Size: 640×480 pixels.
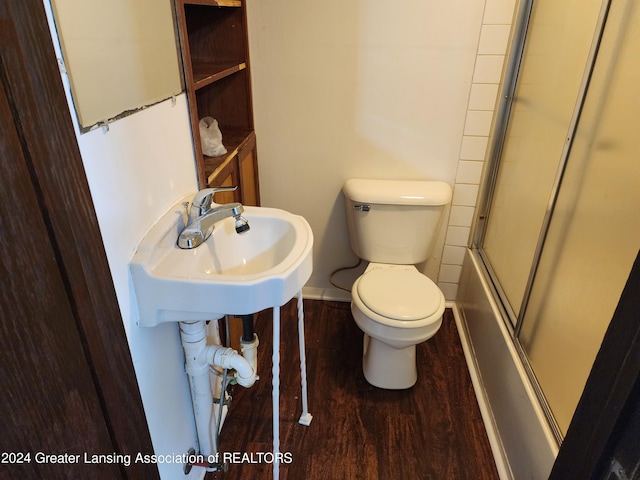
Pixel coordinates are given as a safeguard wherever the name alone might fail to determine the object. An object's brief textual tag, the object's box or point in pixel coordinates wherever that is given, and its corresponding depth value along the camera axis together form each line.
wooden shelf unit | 1.48
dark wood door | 0.49
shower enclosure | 1.05
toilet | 1.57
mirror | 0.70
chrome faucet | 1.05
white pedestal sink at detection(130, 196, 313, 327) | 0.90
